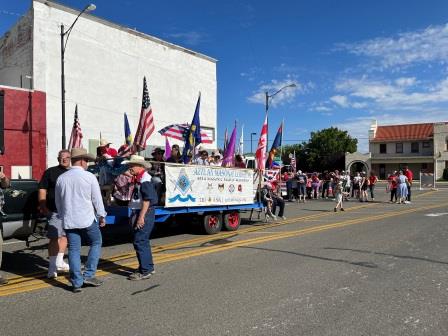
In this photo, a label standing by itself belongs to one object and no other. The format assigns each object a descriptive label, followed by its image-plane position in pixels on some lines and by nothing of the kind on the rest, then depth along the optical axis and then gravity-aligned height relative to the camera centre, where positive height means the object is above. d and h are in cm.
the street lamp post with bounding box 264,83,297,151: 2745 +466
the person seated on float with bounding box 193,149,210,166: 1223 +46
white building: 2348 +633
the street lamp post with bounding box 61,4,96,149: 1953 +361
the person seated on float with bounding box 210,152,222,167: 1332 +47
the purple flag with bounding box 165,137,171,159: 1621 +92
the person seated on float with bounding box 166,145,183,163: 1170 +53
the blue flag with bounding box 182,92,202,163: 1295 +112
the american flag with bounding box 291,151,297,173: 2791 +69
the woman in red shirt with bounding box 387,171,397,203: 2325 -62
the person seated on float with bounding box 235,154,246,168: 1330 +40
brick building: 2145 +219
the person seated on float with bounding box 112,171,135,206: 893 -27
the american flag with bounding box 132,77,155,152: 1290 +149
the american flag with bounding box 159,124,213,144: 1611 +160
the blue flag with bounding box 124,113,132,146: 1616 +154
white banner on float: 980 -24
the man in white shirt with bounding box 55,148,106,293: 594 -48
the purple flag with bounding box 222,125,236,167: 1414 +67
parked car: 691 -51
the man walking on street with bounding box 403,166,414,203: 2274 -27
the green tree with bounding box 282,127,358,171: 6850 +417
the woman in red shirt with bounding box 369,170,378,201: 2459 -43
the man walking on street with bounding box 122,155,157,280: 652 -63
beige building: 5891 +344
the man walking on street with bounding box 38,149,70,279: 675 -54
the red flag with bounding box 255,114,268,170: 1345 +84
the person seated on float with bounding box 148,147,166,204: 958 +4
